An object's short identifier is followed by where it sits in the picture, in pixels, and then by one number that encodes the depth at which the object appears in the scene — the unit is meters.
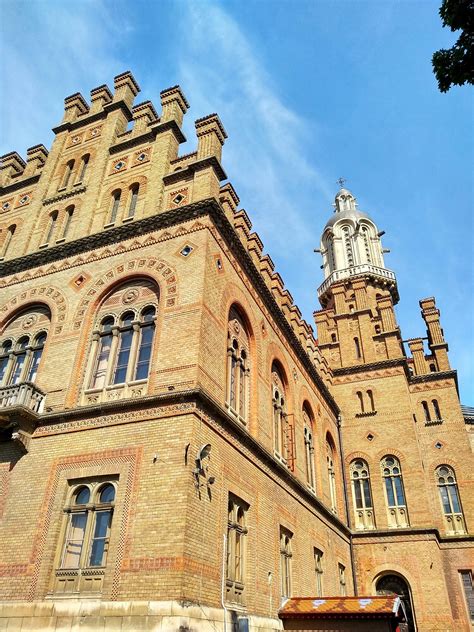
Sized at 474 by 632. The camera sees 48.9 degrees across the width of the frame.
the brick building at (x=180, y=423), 10.67
